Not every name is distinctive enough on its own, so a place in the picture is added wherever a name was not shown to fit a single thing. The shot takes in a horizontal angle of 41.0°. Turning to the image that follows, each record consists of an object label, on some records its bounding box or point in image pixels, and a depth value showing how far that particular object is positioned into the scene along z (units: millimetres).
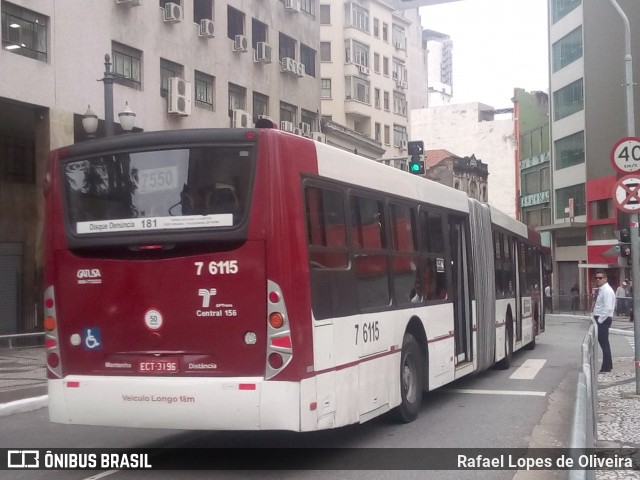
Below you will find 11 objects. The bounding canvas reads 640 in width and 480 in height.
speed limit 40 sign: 12375
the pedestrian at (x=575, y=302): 53156
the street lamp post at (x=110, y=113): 17280
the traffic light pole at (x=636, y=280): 12500
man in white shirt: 15758
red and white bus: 7492
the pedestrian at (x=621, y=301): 42125
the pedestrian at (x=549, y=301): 52000
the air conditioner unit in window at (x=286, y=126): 37156
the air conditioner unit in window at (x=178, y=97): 28609
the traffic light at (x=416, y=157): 22719
